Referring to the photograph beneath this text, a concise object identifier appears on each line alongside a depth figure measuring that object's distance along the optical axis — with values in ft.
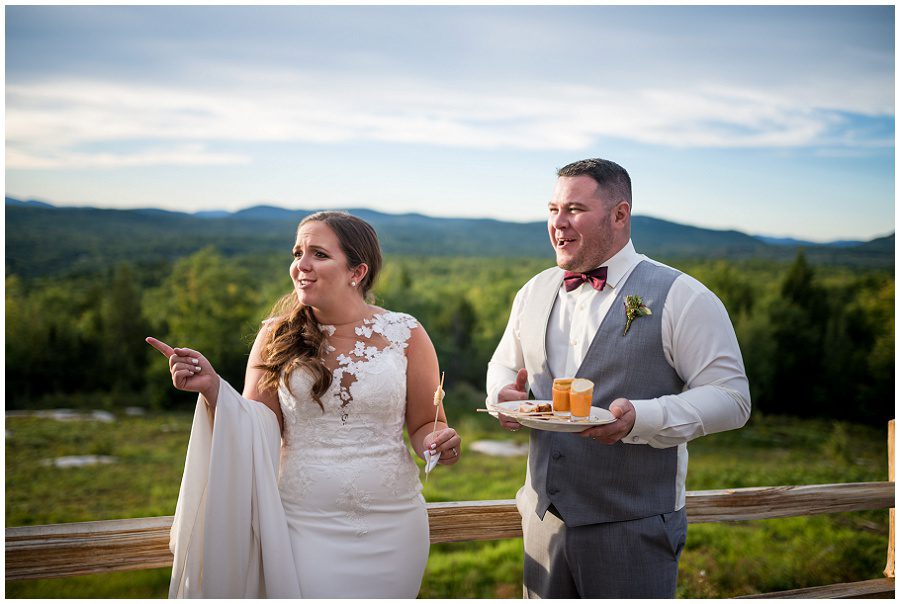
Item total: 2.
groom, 8.46
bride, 8.81
